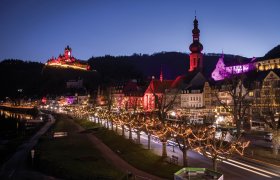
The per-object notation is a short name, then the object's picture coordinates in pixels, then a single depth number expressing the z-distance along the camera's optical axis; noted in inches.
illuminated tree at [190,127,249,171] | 770.0
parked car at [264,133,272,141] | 1351.7
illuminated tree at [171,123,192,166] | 928.4
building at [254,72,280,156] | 1831.0
